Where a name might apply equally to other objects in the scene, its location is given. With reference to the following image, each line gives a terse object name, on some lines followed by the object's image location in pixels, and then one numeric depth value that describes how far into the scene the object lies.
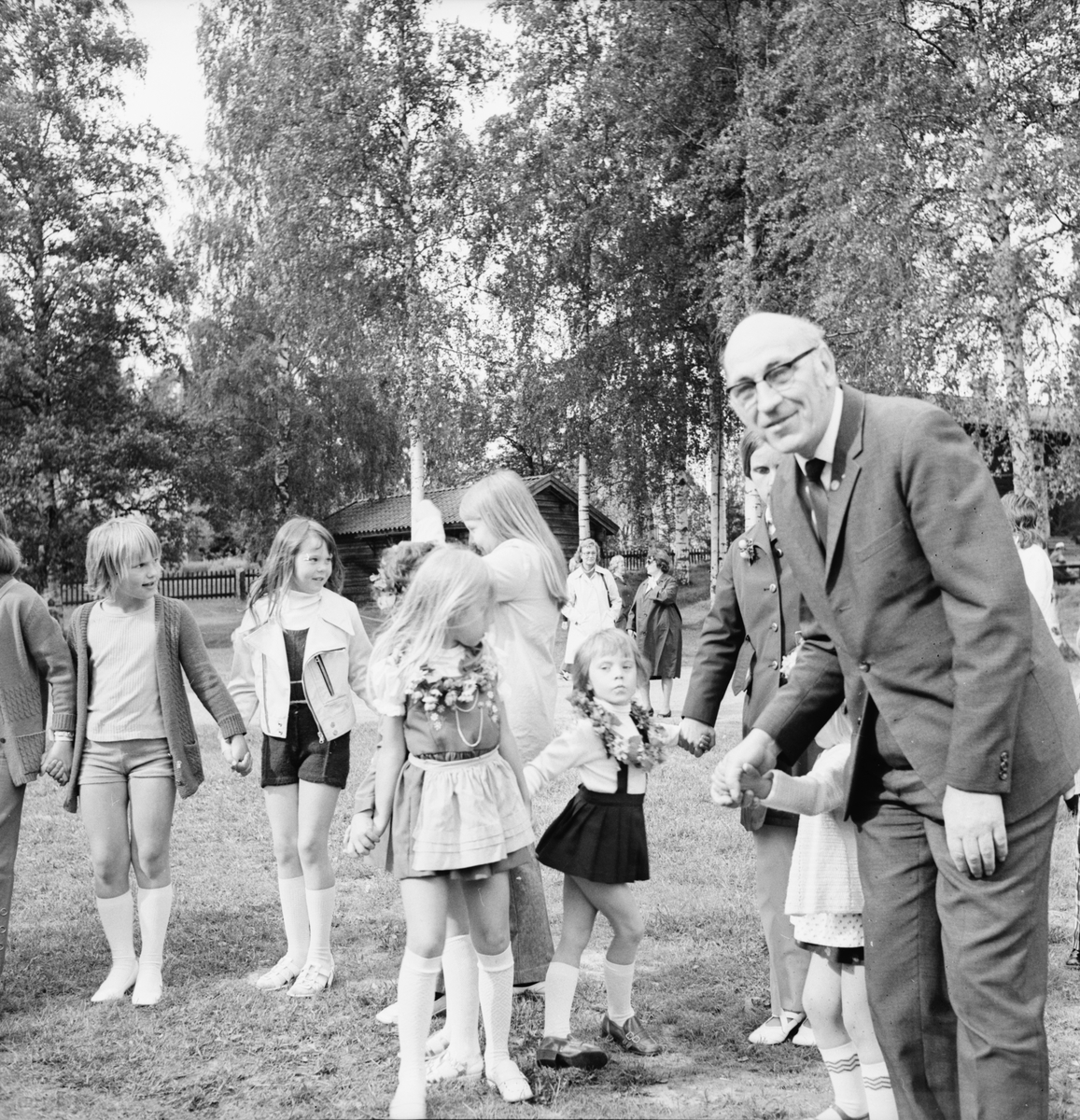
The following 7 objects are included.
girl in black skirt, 3.90
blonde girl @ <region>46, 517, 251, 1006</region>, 4.75
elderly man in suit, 2.47
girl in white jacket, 4.76
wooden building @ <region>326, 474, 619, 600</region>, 37.75
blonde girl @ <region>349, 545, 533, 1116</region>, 3.61
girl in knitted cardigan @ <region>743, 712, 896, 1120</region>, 3.23
